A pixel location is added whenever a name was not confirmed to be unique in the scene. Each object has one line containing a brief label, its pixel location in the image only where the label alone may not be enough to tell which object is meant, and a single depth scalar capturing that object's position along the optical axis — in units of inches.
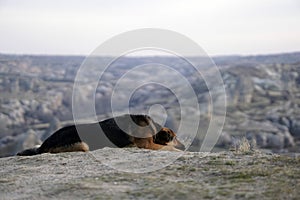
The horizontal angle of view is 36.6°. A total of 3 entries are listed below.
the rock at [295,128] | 2351.9
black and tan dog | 451.5
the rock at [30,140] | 1731.1
